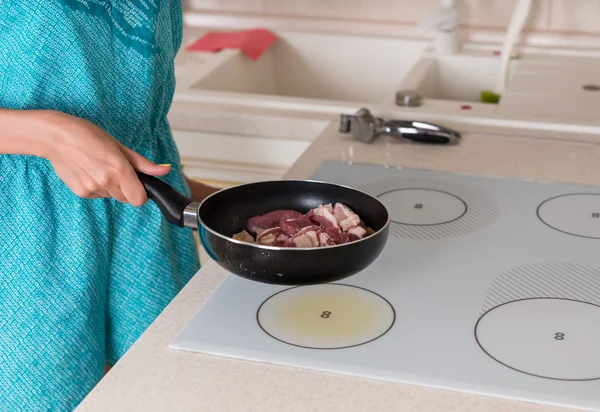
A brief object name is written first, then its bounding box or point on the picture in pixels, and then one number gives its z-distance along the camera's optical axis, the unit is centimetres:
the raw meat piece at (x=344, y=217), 81
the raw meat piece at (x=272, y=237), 78
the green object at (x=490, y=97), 163
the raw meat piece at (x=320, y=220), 81
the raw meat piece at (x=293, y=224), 80
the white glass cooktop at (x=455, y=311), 69
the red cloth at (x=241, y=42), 177
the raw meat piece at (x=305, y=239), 76
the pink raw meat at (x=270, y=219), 84
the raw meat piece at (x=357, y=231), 78
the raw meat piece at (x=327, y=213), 81
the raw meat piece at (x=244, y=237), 80
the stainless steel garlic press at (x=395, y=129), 123
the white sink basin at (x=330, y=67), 181
